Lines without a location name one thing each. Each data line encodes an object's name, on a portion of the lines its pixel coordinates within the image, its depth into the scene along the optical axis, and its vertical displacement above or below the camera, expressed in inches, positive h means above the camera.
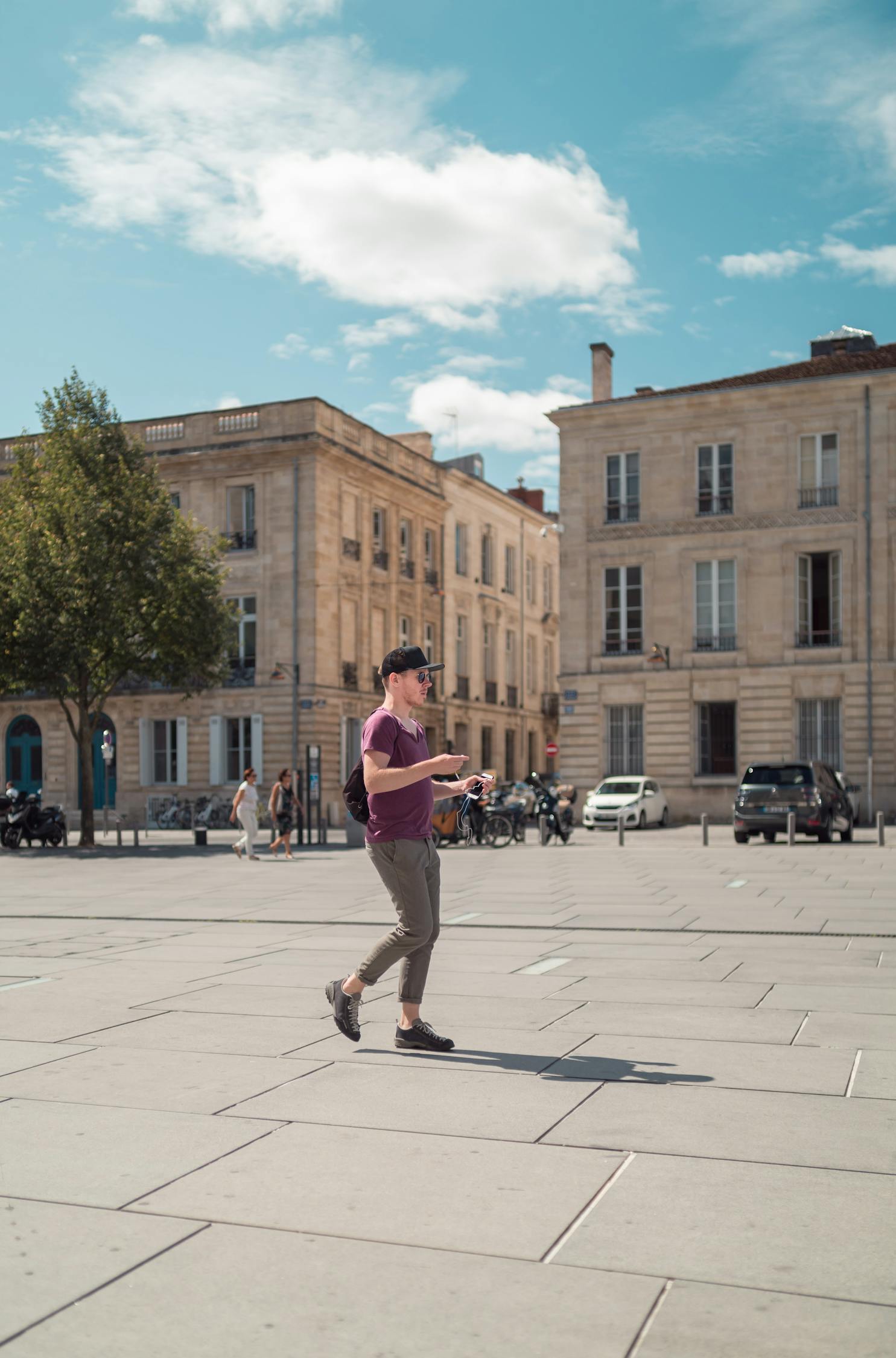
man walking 250.5 -21.7
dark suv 1051.3 -64.6
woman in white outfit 936.9 -60.3
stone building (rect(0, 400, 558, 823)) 1700.3 +141.7
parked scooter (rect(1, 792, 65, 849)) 1154.7 -83.6
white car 1391.5 -85.6
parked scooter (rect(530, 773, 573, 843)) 1112.8 -75.3
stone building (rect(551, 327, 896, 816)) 1507.1 +153.9
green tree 1131.3 +122.0
